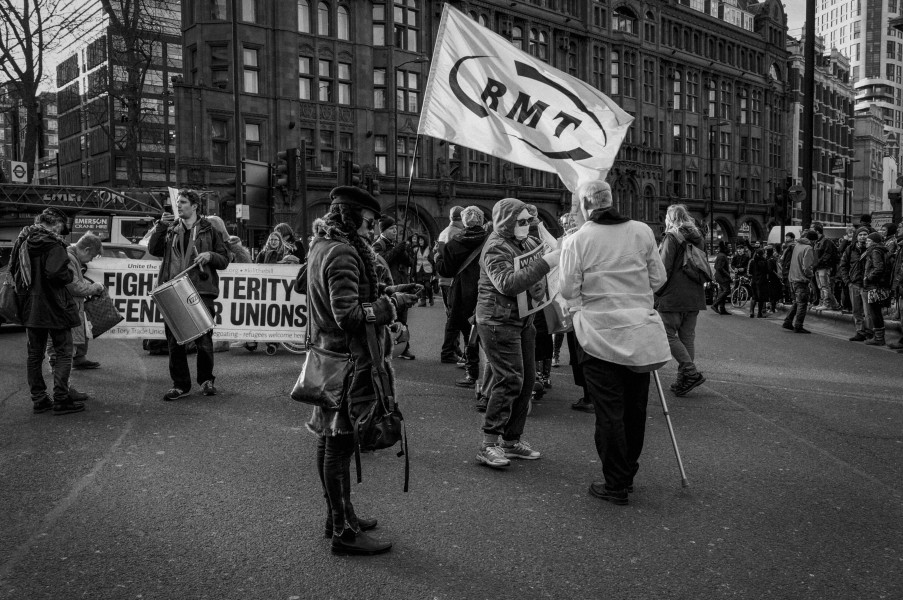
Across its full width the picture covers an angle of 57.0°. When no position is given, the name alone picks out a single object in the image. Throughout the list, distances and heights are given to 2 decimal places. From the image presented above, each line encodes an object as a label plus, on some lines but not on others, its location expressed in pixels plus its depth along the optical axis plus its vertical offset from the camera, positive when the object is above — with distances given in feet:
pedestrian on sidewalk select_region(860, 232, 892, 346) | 42.63 -0.24
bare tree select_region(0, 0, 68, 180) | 92.12 +23.94
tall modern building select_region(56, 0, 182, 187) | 173.68 +37.08
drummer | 27.02 +0.23
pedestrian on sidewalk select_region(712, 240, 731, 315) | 66.80 -1.28
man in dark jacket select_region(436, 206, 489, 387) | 25.59 -0.05
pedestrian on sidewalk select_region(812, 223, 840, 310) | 54.20 -0.11
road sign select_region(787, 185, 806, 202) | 63.78 +5.56
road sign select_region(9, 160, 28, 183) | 86.79 +9.67
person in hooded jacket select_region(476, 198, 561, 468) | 19.04 -1.60
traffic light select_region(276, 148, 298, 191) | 57.16 +6.41
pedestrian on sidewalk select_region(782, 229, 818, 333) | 50.67 -1.03
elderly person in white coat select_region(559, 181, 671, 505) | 16.40 -1.23
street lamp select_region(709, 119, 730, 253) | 189.81 +20.99
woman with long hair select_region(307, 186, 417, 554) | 13.57 -1.08
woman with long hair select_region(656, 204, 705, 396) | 28.40 -1.11
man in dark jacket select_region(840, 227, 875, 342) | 44.88 -1.29
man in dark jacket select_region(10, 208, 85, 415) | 24.93 -1.00
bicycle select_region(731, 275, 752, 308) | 78.18 -2.54
